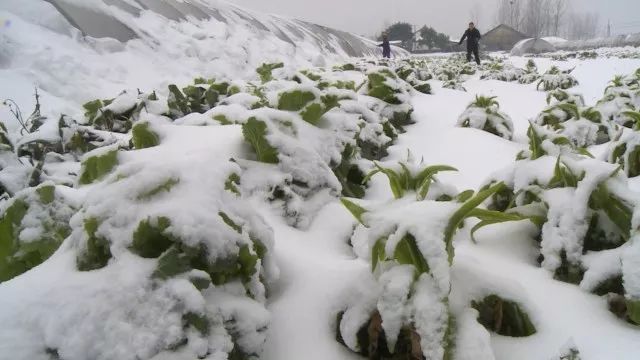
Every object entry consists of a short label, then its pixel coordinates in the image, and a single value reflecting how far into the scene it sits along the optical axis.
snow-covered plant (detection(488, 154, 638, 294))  1.07
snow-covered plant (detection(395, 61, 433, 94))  5.53
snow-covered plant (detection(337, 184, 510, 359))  0.84
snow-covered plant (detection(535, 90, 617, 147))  2.49
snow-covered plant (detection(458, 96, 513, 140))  3.06
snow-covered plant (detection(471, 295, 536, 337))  0.98
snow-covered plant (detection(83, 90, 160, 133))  2.60
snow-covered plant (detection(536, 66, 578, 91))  6.23
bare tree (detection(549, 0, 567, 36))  61.51
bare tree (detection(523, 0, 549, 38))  58.08
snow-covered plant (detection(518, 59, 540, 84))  7.79
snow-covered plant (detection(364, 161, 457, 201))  1.18
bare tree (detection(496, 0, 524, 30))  62.44
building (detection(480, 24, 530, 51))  41.16
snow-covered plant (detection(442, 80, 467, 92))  6.57
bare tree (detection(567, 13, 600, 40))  82.44
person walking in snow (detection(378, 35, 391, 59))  16.57
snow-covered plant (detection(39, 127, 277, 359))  0.76
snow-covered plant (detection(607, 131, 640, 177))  1.54
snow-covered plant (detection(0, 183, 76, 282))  1.07
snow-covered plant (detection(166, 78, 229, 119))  2.70
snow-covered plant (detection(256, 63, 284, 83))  4.33
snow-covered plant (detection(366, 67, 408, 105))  3.41
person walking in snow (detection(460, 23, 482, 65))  12.66
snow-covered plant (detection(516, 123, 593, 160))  1.40
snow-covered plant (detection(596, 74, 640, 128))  2.96
